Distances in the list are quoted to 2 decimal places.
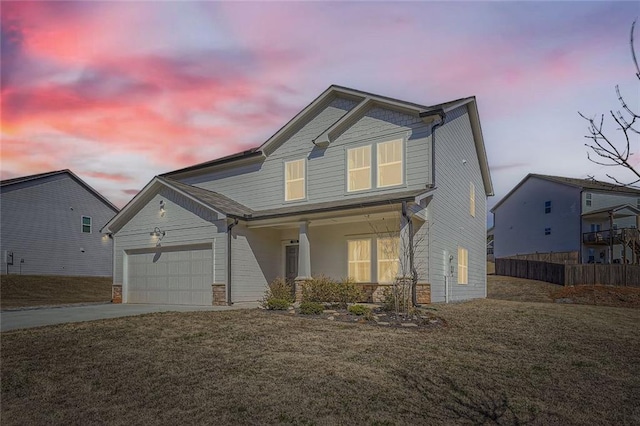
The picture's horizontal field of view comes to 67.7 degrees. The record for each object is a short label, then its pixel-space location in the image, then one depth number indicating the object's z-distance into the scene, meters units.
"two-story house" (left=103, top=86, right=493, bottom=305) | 16.00
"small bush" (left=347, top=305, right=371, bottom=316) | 12.65
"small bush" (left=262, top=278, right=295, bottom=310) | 16.42
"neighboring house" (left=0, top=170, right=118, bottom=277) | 29.38
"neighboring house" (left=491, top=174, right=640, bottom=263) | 35.75
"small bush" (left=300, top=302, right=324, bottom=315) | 13.12
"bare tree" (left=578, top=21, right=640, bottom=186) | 3.08
